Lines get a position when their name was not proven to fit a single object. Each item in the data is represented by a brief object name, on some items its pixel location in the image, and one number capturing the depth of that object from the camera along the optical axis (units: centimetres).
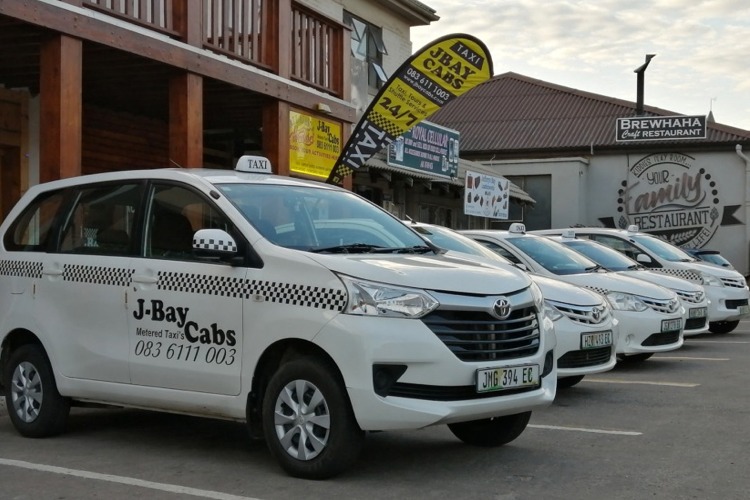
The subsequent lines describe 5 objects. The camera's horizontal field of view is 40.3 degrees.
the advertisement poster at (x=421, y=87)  1293
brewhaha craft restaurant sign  3672
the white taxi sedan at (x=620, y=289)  1117
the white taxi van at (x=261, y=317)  560
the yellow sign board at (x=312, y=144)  1395
